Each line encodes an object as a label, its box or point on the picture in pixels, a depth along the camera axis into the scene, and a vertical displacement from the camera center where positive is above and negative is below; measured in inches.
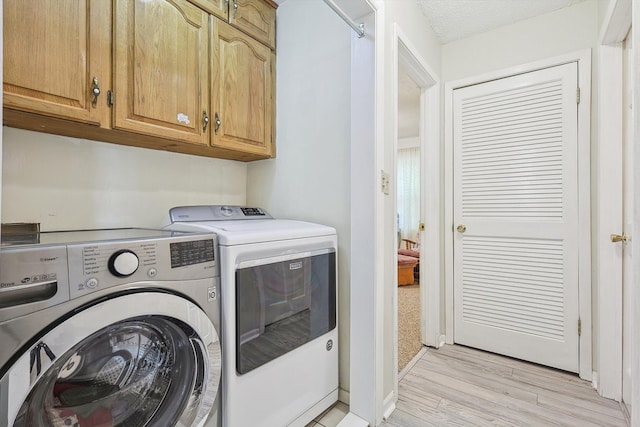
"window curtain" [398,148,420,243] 235.3 +13.1
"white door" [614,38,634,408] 63.3 -2.7
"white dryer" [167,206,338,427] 46.2 -18.0
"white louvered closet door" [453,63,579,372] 78.3 -1.6
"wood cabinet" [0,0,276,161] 41.7 +24.0
